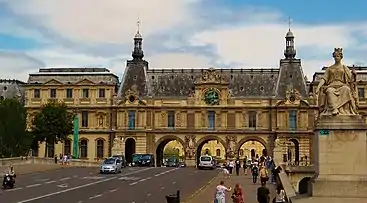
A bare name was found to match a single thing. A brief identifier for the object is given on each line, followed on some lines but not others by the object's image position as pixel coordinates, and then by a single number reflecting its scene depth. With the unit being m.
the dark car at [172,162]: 95.56
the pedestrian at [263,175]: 35.49
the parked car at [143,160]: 87.25
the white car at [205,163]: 77.69
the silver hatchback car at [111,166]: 60.47
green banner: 84.81
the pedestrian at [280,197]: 22.00
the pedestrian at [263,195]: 23.20
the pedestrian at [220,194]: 24.75
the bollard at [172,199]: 23.64
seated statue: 19.11
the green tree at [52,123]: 87.62
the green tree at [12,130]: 76.94
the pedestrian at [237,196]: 24.75
